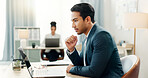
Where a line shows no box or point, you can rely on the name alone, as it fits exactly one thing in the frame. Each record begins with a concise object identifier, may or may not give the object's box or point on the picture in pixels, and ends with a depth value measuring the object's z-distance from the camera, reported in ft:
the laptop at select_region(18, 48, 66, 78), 5.21
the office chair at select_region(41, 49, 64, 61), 16.79
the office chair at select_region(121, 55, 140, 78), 4.88
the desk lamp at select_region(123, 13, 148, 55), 10.81
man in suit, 4.67
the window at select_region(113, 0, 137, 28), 13.33
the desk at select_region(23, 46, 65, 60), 16.77
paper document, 6.83
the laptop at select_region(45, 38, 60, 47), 15.00
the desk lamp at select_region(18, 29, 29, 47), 15.45
